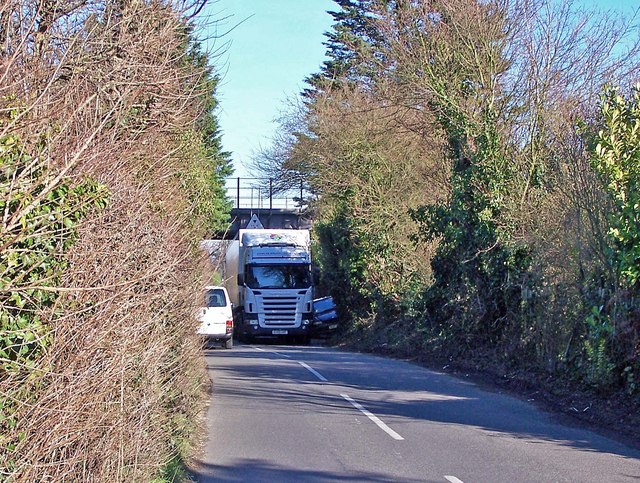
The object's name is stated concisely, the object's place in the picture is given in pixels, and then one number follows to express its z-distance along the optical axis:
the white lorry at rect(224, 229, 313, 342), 34.50
